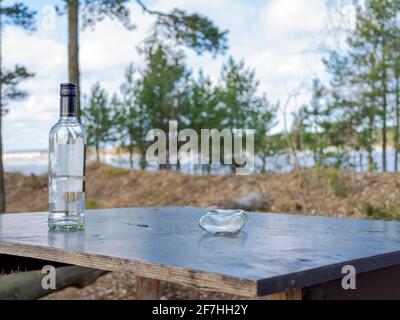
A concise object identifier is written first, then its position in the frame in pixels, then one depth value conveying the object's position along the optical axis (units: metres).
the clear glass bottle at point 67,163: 1.40
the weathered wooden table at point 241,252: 0.87
